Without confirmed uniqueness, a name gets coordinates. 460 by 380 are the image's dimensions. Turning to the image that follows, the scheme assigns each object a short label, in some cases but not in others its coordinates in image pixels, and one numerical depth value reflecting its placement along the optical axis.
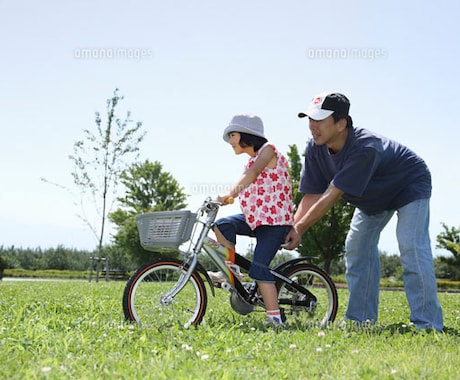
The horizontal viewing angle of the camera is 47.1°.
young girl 4.88
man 4.92
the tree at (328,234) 26.58
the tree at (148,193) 33.69
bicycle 4.44
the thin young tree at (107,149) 24.66
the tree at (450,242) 33.69
